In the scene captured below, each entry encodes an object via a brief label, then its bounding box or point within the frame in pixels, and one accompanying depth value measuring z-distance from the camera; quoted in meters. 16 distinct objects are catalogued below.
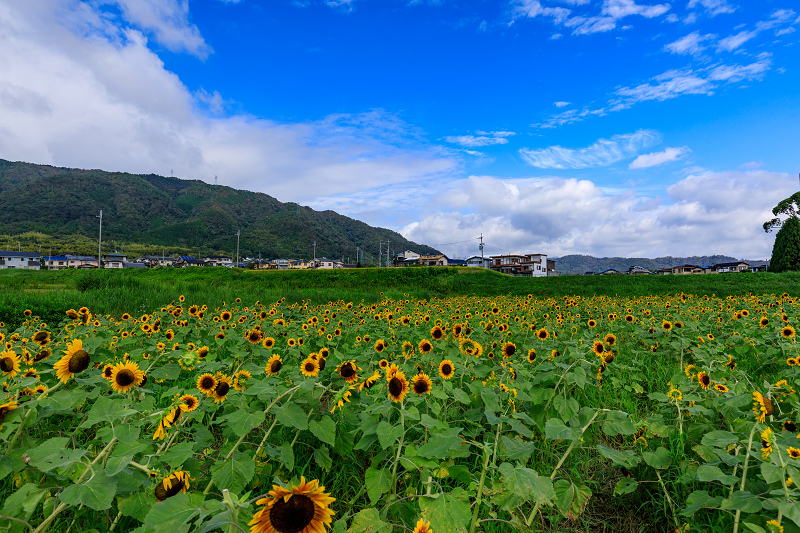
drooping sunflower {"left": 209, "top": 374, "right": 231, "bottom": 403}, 2.31
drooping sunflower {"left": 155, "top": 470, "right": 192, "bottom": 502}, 1.53
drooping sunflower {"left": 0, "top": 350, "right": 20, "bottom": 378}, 2.05
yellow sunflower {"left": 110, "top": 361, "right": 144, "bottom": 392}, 2.25
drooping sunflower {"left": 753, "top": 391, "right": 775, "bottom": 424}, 1.92
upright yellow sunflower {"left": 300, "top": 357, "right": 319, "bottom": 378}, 2.39
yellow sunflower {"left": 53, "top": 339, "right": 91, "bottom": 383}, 2.15
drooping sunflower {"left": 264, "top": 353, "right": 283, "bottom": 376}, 2.26
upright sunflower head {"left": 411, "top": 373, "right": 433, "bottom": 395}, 2.14
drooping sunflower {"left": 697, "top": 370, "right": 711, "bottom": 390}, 2.61
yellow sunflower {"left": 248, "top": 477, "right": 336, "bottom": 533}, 1.04
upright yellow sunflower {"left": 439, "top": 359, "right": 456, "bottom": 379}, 2.76
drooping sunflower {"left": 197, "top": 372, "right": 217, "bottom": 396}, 2.44
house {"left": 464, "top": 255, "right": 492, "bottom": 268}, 101.06
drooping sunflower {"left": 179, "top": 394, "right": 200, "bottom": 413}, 2.06
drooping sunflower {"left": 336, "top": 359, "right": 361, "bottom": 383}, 2.15
